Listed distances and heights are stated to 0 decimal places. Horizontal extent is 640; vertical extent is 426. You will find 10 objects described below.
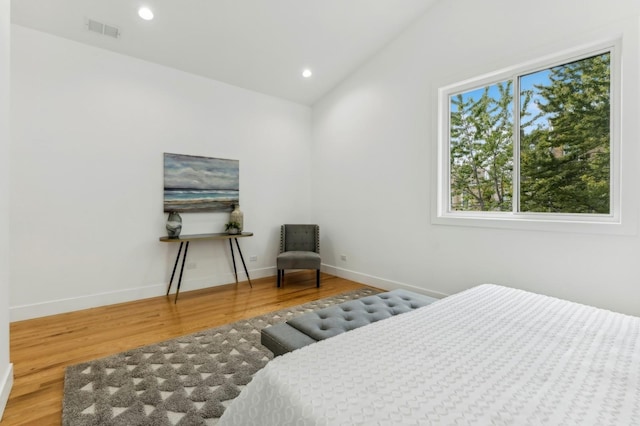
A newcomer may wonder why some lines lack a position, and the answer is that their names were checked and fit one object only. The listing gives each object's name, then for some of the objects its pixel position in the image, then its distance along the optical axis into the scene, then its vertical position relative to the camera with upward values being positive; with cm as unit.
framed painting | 399 +37
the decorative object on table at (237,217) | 438 -9
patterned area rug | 171 -112
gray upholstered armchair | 481 -43
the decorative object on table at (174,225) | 382 -18
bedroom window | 265 +71
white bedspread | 89 -57
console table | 372 -35
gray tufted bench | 188 -74
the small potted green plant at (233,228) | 431 -24
